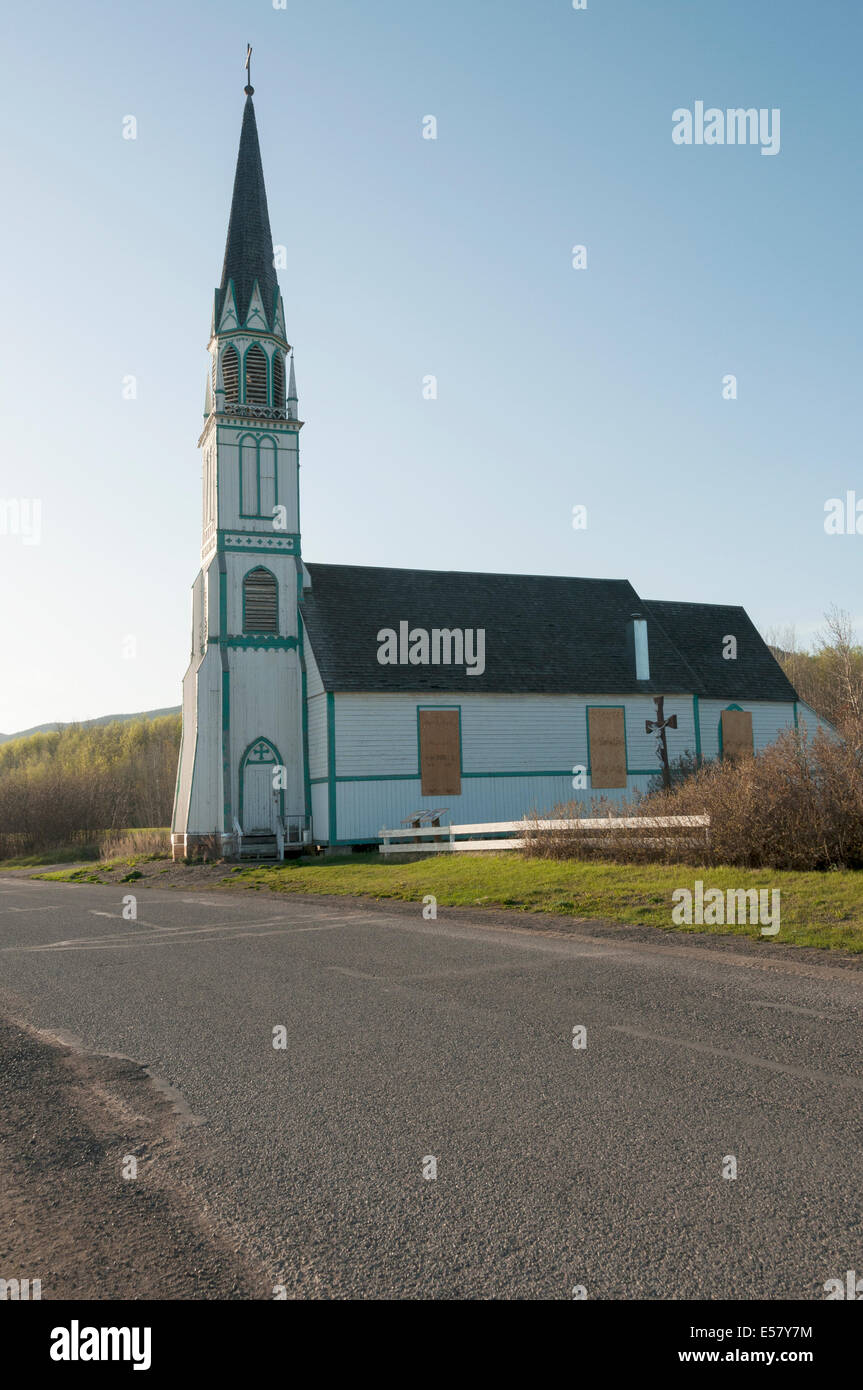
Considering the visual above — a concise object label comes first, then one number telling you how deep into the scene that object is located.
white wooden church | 31.22
